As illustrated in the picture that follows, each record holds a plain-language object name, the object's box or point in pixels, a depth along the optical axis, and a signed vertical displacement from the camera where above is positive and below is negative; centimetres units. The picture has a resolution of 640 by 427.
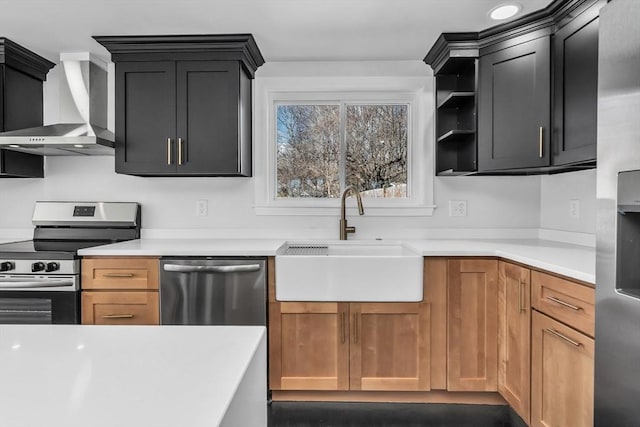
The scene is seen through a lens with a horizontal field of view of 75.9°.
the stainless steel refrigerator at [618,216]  108 -1
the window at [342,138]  286 +52
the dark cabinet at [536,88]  188 +64
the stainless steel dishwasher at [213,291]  220 -44
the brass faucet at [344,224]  276 -10
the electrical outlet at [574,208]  243 +2
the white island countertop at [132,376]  51 -26
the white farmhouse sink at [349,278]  216 -36
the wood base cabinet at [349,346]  219 -73
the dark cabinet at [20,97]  258 +74
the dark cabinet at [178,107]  250 +63
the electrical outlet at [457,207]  285 +2
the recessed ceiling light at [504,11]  205 +102
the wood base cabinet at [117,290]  222 -44
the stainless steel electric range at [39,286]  217 -41
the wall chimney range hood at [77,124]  242 +55
